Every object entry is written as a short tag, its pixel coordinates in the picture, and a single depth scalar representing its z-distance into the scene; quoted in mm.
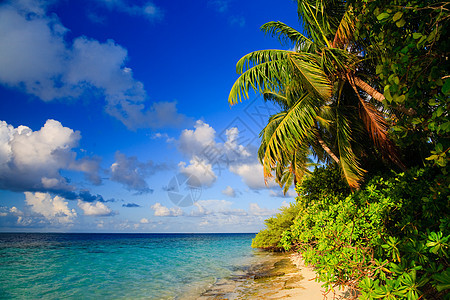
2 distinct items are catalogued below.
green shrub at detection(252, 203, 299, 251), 17234
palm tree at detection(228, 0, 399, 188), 6082
